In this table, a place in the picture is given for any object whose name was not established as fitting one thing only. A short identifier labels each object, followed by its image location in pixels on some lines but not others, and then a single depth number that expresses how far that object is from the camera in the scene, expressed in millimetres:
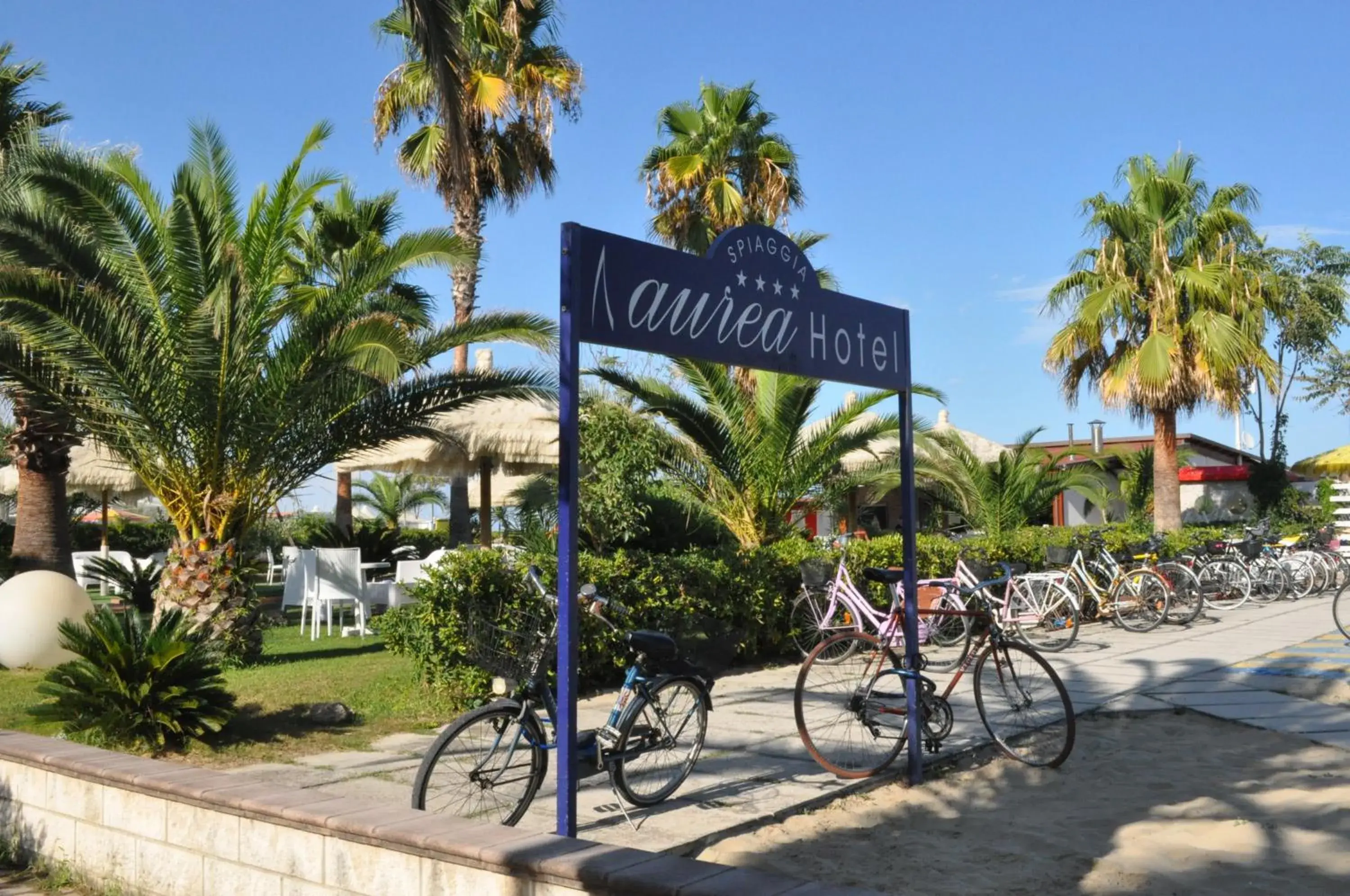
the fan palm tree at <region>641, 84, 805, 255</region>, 21594
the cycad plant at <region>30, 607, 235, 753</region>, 6617
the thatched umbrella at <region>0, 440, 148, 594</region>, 16078
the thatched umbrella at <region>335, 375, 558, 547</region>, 13711
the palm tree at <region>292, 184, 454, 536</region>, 9930
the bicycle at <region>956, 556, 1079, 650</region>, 11273
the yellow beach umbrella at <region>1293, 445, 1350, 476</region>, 22141
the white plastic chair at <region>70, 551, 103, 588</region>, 16422
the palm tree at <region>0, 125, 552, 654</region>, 9523
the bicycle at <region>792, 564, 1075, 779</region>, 6168
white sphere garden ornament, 10008
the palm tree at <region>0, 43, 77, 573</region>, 14516
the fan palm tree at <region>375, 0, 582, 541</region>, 18312
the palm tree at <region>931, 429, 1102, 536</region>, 17141
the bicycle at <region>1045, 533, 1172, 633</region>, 12820
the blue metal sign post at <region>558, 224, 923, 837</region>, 4527
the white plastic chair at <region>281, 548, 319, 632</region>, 12227
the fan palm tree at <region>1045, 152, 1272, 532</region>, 19484
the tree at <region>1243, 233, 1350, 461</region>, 36844
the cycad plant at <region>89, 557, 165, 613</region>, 11922
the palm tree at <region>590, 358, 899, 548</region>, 12078
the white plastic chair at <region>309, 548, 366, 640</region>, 11992
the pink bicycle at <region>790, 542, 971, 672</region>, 9797
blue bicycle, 4734
